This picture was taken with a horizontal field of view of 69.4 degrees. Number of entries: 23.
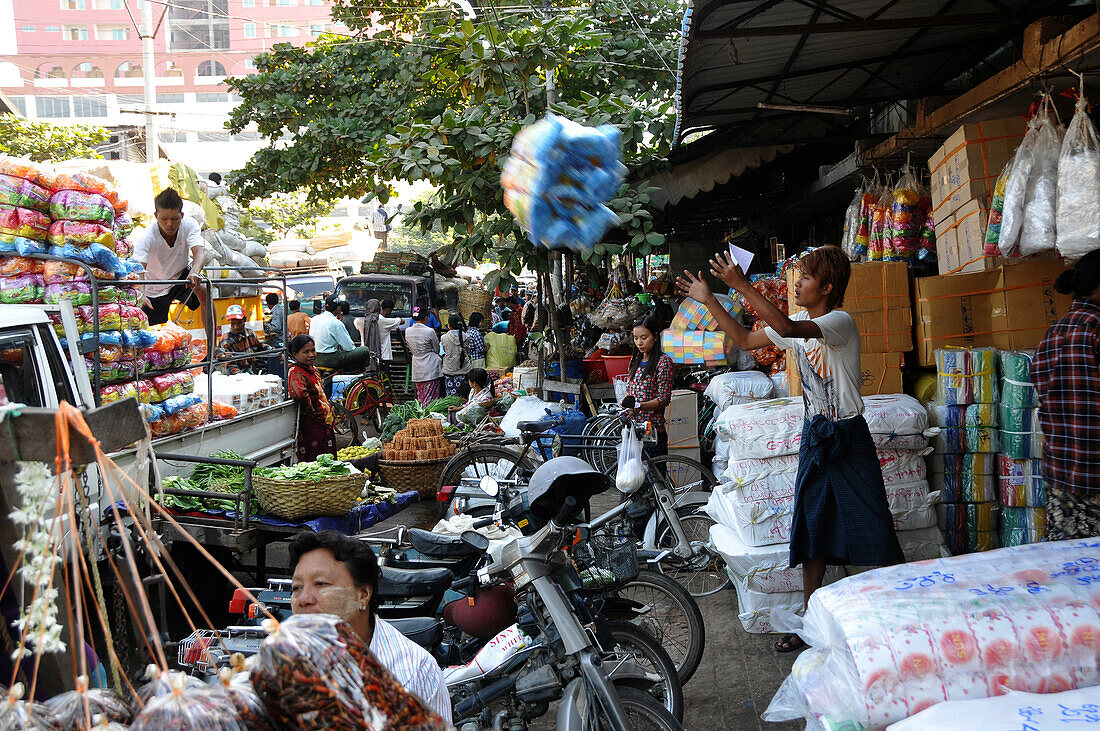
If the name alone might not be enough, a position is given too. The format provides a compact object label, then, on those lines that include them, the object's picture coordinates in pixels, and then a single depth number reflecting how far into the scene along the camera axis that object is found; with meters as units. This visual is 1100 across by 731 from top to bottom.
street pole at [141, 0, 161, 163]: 15.21
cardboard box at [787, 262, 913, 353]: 5.17
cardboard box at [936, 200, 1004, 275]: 4.25
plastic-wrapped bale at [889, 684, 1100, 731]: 1.77
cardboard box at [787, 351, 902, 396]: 5.14
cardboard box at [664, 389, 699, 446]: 6.74
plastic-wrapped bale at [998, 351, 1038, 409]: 4.39
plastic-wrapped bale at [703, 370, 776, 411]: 6.55
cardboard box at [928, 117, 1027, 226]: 4.28
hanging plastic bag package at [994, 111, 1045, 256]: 3.59
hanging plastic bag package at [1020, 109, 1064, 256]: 3.47
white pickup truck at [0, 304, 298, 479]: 3.43
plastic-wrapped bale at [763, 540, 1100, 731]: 2.01
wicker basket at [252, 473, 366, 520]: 4.77
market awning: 4.25
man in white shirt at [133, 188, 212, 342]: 6.64
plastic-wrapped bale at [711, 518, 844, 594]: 4.41
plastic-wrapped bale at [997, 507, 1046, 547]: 4.47
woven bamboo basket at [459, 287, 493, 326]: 19.55
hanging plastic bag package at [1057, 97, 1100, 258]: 3.20
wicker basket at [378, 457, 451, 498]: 7.25
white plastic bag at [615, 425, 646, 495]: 4.66
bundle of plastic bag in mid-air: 2.81
